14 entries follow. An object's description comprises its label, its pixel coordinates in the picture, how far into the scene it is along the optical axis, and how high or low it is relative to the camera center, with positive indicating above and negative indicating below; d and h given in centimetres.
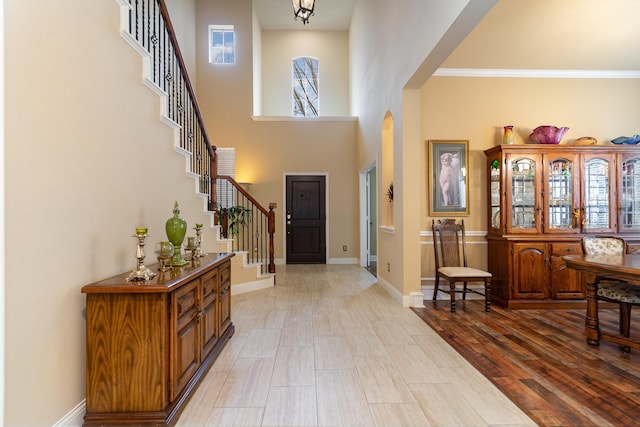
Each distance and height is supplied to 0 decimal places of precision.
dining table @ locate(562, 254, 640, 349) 242 -47
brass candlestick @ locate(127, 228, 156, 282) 178 -28
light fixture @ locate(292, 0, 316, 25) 484 +323
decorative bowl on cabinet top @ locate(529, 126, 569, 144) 409 +104
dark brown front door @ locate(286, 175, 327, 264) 737 -7
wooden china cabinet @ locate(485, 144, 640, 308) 388 +6
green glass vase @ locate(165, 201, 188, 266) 223 -11
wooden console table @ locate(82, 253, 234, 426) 165 -71
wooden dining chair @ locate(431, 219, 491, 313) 418 -42
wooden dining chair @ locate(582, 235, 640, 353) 261 -65
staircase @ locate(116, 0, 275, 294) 254 +87
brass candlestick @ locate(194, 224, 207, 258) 260 -19
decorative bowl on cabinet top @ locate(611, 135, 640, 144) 410 +96
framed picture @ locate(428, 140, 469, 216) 443 +57
